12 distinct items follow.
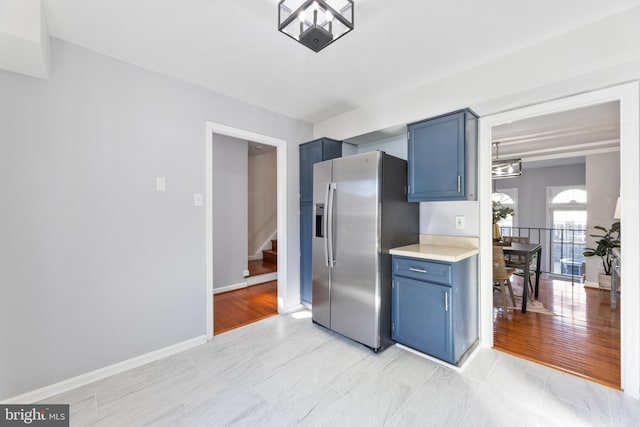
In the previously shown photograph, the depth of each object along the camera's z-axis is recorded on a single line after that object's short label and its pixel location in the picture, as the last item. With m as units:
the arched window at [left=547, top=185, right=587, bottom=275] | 6.05
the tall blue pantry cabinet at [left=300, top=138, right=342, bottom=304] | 3.23
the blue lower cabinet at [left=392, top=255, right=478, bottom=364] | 2.08
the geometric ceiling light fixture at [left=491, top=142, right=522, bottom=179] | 4.17
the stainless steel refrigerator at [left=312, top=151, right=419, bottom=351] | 2.34
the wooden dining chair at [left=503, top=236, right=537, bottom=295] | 3.57
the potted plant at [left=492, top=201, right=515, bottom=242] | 3.92
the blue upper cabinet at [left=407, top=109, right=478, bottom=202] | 2.20
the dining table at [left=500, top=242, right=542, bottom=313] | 3.23
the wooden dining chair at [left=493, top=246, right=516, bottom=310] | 3.23
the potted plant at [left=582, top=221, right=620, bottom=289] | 3.67
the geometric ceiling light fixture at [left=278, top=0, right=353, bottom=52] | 1.42
